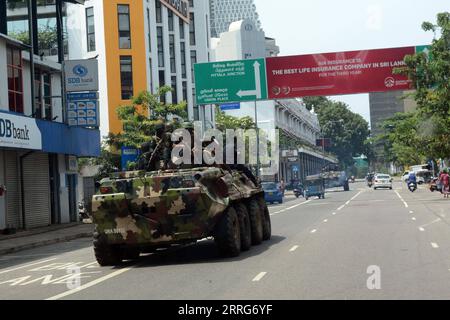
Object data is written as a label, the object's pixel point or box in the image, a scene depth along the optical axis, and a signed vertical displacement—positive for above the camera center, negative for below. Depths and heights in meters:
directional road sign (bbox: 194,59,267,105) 33.44 +4.66
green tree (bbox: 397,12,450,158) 32.38 +3.95
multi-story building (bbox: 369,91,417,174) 132.01 +2.94
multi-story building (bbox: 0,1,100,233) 25.97 +1.68
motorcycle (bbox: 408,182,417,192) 53.81 -1.42
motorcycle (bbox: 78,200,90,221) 33.97 -1.34
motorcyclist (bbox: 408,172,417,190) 53.94 -1.03
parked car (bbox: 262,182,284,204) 44.97 -1.21
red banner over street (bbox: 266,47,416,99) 32.47 +4.70
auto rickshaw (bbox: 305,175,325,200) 48.38 -1.02
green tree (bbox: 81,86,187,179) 38.69 +3.18
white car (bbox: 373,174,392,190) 65.50 -1.16
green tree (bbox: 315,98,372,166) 128.88 +7.96
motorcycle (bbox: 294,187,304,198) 57.93 -1.56
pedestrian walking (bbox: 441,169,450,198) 38.48 -0.99
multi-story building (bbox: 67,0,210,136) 48.09 +9.66
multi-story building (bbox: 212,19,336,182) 75.50 +7.41
